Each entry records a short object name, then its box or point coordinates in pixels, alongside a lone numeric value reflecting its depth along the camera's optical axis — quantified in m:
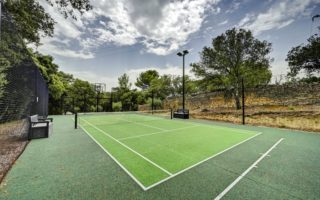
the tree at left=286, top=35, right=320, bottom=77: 9.73
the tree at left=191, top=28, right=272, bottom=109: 12.74
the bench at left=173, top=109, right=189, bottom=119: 12.07
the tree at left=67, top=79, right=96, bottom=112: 22.78
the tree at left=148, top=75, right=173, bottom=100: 25.27
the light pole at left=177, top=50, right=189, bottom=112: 12.35
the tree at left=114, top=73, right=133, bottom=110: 26.19
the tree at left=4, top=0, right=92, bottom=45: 4.41
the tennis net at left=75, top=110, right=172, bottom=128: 17.53
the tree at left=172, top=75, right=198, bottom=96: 25.28
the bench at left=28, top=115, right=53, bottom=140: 5.29
